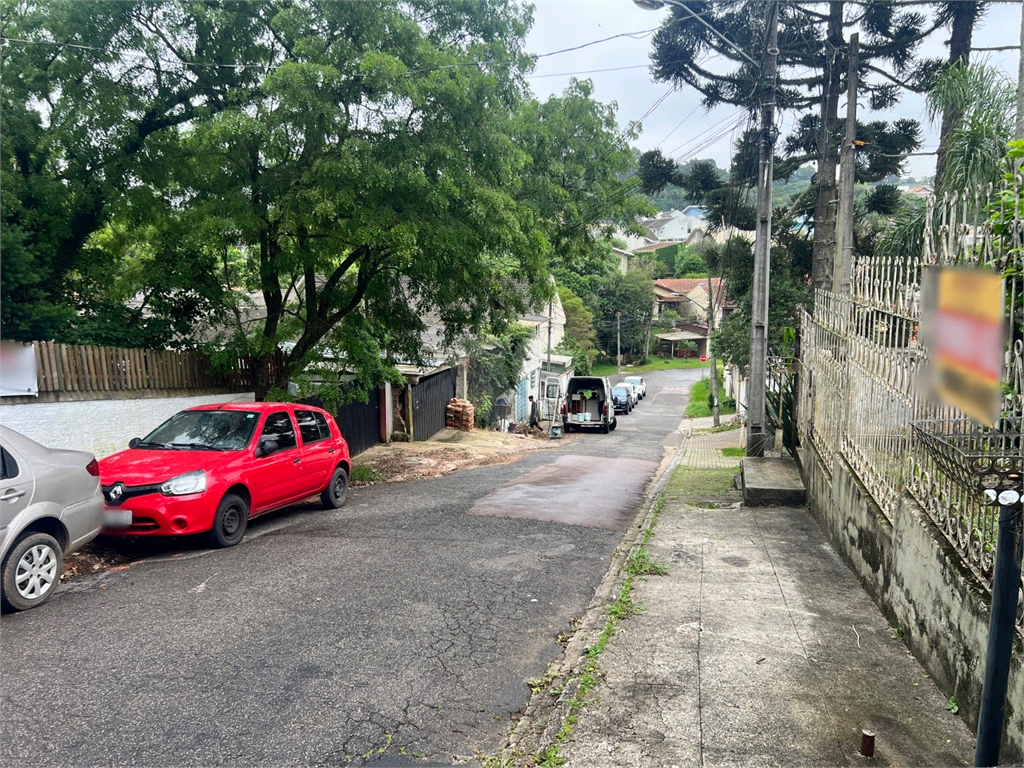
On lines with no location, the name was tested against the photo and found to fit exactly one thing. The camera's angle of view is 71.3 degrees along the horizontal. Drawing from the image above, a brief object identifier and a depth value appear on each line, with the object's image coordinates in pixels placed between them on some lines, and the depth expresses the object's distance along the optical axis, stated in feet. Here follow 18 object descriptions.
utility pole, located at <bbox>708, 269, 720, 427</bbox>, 93.99
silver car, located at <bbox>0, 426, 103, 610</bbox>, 17.12
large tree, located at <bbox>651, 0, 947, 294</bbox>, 58.13
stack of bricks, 76.89
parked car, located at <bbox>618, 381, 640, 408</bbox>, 135.22
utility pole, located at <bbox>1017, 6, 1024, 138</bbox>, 13.52
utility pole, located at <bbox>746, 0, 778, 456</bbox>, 41.16
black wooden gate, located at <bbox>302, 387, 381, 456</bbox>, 51.34
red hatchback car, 22.54
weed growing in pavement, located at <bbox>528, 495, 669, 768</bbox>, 12.08
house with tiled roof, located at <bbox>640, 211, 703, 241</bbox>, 355.77
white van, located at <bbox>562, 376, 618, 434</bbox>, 98.02
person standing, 101.91
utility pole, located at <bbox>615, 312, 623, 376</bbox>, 176.24
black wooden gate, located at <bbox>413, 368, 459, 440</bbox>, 66.03
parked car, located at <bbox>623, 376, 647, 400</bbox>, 154.40
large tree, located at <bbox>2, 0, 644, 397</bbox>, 31.35
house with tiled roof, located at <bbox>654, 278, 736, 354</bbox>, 219.61
